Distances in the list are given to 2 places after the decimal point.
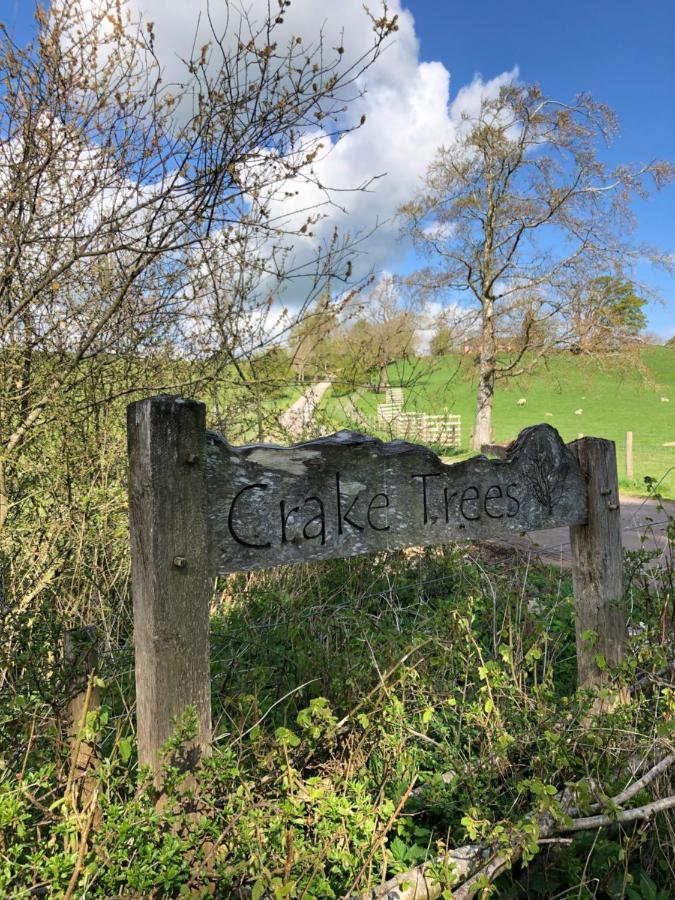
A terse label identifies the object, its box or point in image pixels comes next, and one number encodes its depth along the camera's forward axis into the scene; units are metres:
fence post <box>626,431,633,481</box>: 13.91
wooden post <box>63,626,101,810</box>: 1.75
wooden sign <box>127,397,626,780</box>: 1.66
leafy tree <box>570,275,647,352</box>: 17.84
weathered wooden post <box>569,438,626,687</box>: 2.77
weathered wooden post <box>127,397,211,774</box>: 1.65
